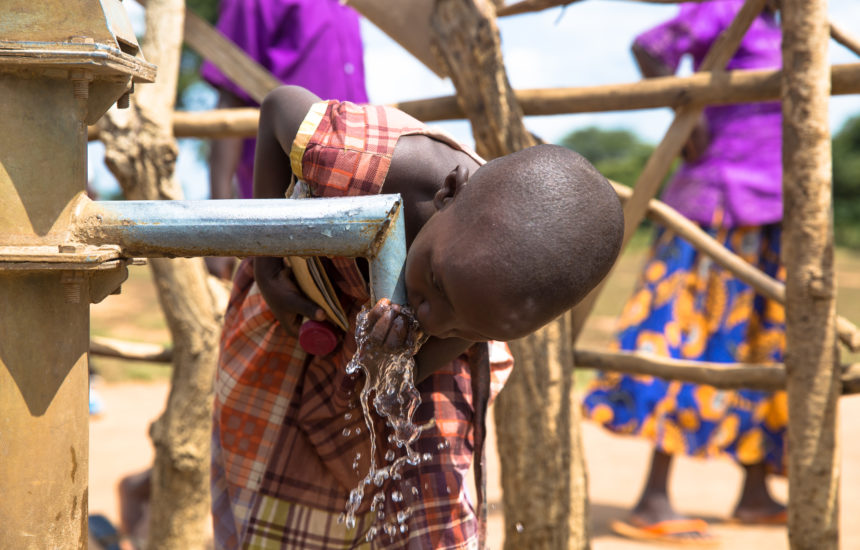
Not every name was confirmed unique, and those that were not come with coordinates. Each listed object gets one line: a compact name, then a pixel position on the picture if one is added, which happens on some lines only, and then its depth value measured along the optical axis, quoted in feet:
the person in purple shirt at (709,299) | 10.62
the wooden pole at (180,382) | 8.38
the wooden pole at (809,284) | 7.09
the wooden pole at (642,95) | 7.97
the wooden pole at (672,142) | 8.23
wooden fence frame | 7.11
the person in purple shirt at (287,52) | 10.05
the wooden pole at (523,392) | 7.47
